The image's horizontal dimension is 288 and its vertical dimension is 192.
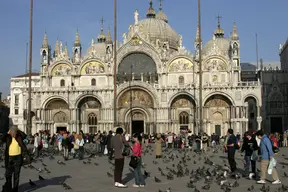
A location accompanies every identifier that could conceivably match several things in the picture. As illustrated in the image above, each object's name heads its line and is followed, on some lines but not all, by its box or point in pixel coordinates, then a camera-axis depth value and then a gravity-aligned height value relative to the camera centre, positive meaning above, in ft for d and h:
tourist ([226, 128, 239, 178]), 56.65 -3.23
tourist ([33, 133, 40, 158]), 85.30 -3.69
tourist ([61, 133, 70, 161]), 81.56 -3.71
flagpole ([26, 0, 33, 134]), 114.21 +21.89
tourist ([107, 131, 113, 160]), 80.72 -5.05
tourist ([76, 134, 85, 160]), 82.28 -4.12
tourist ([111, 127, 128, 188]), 45.88 -3.68
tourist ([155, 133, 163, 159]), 87.25 -5.11
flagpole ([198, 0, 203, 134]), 122.01 +30.70
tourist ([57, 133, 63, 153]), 97.14 -3.72
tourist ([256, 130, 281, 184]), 46.69 -3.58
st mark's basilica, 177.78 +14.64
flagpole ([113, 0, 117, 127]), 122.48 +30.85
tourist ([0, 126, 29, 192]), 38.95 -2.89
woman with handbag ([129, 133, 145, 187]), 45.76 -4.33
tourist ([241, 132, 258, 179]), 52.95 -3.59
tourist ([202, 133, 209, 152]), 101.50 -4.76
